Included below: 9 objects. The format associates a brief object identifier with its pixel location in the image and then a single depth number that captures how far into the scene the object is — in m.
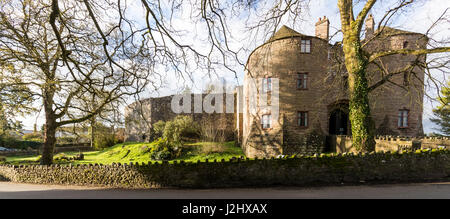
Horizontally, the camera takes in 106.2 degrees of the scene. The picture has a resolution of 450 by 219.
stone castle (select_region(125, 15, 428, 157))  12.38
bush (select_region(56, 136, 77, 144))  24.27
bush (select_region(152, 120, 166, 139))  19.55
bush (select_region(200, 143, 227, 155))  14.38
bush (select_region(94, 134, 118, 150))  22.02
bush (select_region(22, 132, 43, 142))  24.58
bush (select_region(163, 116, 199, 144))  15.82
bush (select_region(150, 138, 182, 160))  13.33
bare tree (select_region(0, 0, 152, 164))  5.16
